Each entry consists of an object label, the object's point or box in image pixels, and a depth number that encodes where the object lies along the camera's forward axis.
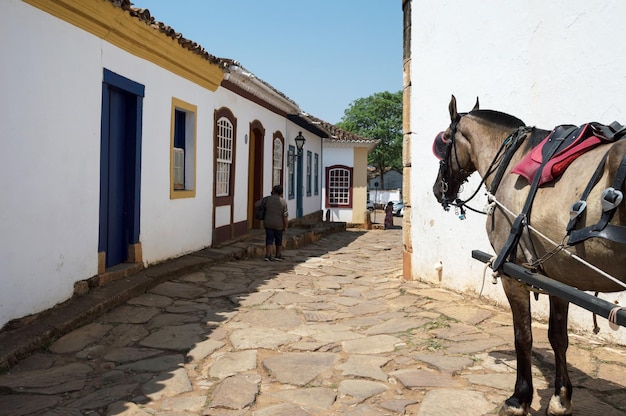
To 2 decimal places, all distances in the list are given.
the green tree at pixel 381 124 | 52.50
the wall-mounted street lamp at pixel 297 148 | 16.93
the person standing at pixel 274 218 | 10.05
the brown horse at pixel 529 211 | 2.51
